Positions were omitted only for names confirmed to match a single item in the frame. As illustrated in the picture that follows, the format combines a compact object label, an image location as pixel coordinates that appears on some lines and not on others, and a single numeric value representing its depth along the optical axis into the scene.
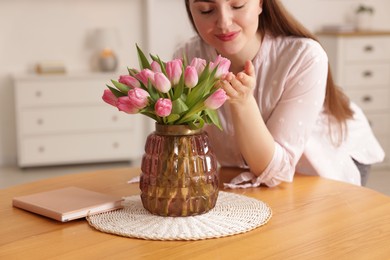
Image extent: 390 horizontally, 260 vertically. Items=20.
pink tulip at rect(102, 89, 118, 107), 1.68
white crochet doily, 1.60
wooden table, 1.51
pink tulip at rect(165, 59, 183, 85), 1.63
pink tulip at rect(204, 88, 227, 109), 1.62
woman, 1.98
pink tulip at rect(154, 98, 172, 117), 1.58
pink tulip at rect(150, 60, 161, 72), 1.68
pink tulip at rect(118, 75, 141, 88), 1.66
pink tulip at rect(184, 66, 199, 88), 1.61
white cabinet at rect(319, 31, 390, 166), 5.21
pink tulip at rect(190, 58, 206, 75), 1.69
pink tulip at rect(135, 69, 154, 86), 1.62
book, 1.70
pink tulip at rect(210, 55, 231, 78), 1.69
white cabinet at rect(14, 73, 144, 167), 5.02
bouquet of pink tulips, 1.60
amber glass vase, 1.66
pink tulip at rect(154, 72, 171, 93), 1.59
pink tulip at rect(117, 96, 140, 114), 1.61
